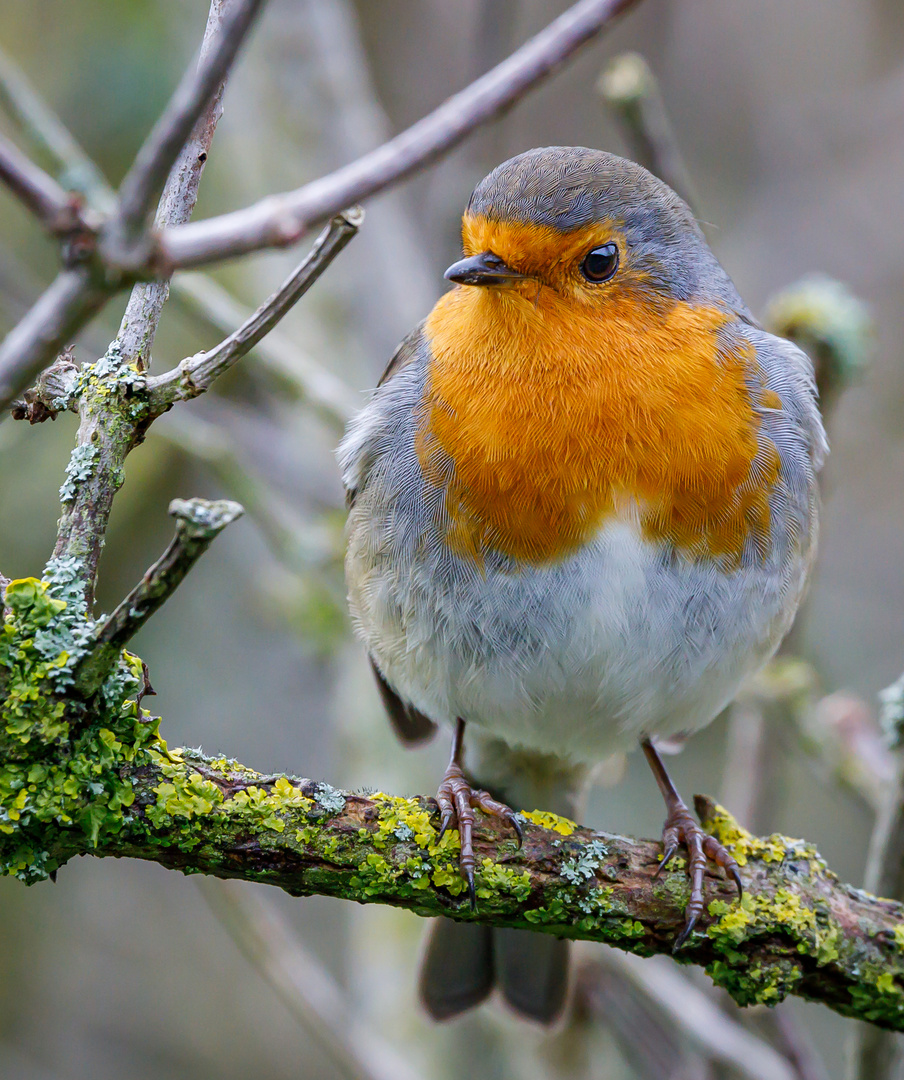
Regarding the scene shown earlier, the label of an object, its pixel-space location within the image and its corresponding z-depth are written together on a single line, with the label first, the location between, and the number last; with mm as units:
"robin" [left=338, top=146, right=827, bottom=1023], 5395
